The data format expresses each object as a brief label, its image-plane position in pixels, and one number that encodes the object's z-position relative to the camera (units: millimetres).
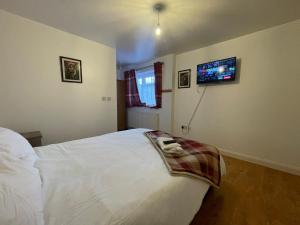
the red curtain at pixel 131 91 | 4449
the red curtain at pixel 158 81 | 3748
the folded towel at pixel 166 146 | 1433
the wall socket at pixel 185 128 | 3481
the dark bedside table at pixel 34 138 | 1947
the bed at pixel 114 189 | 699
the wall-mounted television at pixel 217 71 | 2562
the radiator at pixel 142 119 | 4039
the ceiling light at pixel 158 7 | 1739
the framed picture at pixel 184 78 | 3342
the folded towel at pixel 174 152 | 1369
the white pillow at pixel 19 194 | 559
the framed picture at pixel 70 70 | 2463
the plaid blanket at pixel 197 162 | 1128
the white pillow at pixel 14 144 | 1064
